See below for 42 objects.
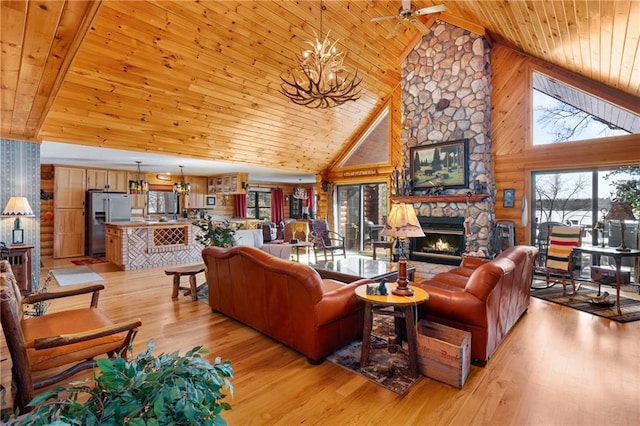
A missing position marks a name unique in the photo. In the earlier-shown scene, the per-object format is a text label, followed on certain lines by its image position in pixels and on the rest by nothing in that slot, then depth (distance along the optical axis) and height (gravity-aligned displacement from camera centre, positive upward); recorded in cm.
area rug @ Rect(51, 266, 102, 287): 568 -128
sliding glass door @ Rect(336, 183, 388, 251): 871 -6
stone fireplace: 627 +207
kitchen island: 668 -77
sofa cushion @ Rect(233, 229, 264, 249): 595 -53
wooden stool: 454 -99
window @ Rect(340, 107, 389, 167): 838 +174
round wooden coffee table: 252 -83
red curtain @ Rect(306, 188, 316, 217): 1477 +47
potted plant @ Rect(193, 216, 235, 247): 485 -39
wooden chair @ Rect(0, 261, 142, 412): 182 -88
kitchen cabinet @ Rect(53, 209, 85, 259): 823 -63
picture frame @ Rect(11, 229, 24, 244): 493 -43
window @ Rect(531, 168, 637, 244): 548 +26
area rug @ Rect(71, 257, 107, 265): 752 -127
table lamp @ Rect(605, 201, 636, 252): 403 +1
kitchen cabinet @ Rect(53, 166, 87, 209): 823 +54
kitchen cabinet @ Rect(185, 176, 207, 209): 1066 +52
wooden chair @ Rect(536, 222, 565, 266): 577 -47
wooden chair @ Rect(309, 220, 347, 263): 715 -59
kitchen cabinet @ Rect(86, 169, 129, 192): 876 +80
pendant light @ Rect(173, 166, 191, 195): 847 +57
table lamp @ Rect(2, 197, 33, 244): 462 +0
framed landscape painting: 650 +98
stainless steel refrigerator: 846 -17
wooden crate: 236 -110
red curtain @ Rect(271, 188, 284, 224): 1377 +21
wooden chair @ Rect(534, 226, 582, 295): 481 -57
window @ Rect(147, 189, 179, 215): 1018 +23
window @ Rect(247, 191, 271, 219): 1326 +24
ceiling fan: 407 +259
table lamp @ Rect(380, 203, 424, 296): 271 -15
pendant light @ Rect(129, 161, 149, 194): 747 +54
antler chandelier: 370 +160
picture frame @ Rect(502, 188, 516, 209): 631 +27
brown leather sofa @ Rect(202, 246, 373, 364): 265 -84
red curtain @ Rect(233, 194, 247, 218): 1134 +16
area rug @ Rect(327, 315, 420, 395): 243 -128
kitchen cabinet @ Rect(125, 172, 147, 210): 947 +29
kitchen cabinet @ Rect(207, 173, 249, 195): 995 +84
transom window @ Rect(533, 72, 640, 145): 527 +168
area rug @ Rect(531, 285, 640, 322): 390 -122
